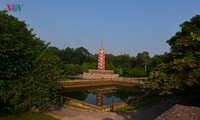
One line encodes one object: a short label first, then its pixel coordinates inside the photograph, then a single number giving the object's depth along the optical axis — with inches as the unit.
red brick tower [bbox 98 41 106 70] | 1512.3
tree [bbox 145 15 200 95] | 368.1
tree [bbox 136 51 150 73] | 1989.8
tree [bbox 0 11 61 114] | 374.9
